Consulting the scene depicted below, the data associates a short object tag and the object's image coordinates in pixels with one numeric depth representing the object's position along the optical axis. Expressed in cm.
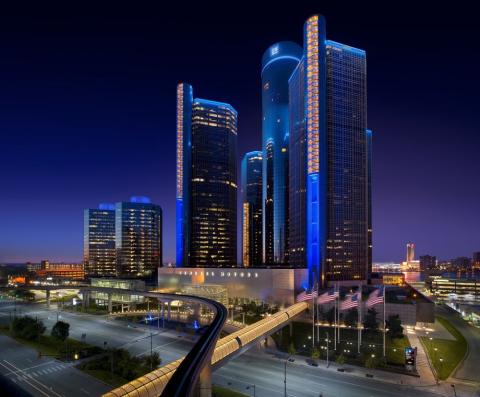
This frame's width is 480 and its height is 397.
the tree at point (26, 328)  8388
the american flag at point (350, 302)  6387
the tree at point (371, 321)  7978
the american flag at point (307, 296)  7094
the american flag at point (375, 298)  6333
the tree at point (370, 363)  6113
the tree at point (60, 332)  8069
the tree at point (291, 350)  6912
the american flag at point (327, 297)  6730
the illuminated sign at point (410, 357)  5916
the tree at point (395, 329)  7640
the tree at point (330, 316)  8712
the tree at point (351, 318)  8556
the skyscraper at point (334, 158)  12800
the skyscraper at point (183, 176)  19438
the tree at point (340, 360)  6325
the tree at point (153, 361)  5986
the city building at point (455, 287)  18646
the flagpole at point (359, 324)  6731
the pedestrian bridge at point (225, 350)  3271
